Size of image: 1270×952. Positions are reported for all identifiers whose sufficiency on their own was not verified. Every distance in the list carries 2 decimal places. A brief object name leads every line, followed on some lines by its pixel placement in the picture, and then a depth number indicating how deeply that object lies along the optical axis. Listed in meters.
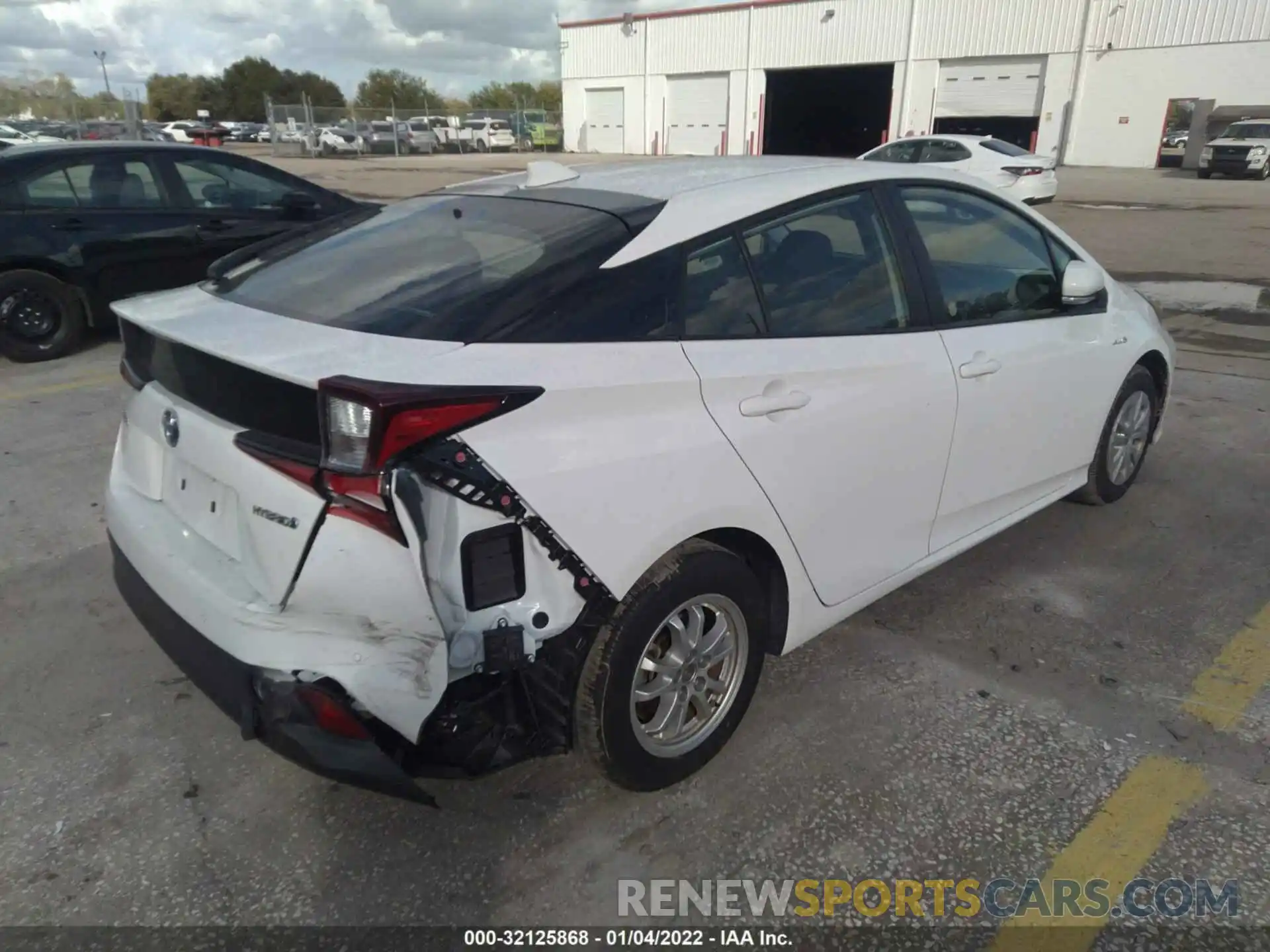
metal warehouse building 30.23
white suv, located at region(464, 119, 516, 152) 48.16
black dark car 6.78
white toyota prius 1.95
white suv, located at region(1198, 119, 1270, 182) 25.64
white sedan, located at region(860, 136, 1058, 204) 17.73
